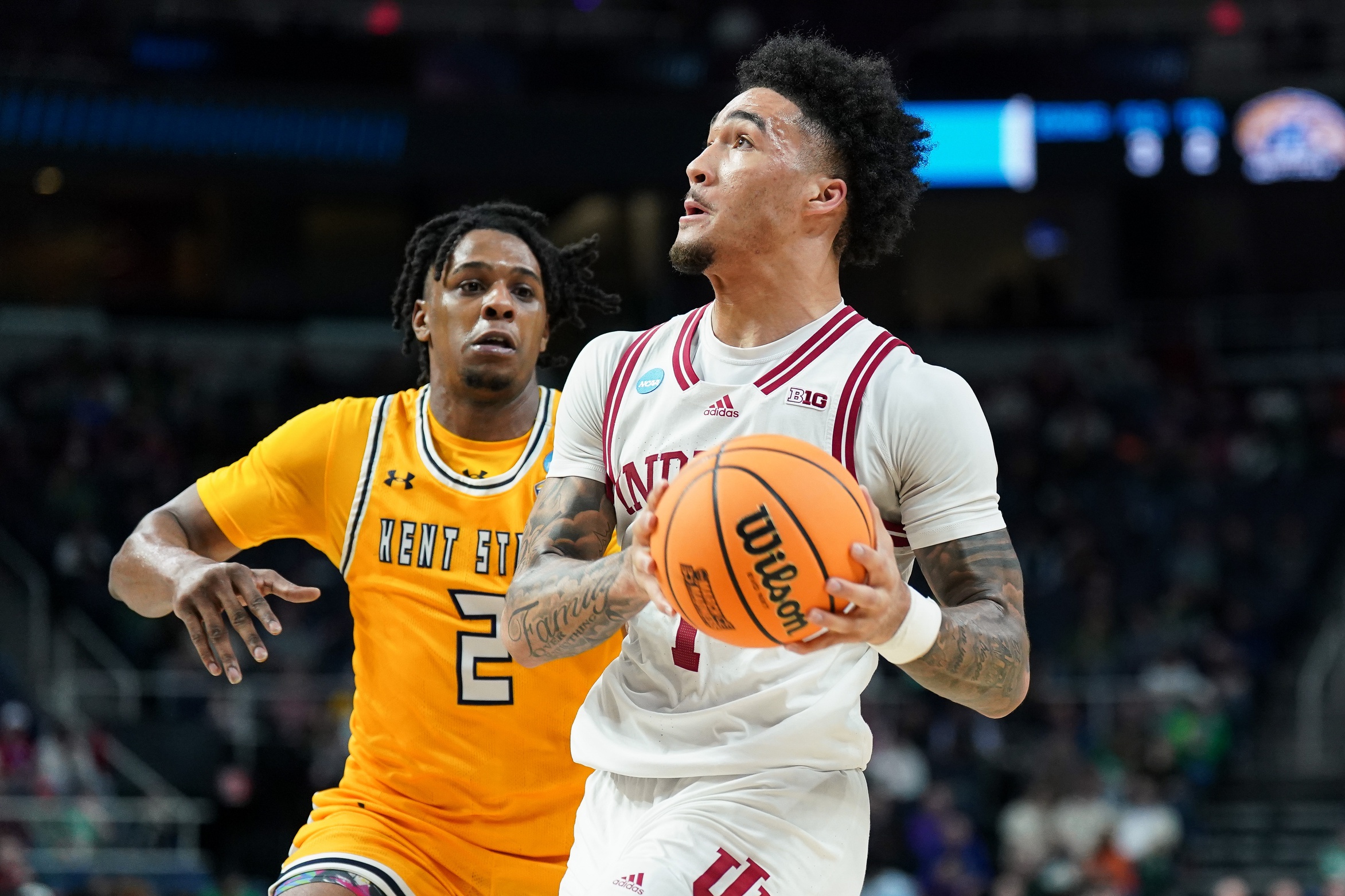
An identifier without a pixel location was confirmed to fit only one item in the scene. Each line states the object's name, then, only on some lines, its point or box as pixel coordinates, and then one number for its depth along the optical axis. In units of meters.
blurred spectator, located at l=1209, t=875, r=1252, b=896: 11.72
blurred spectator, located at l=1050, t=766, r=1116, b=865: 12.99
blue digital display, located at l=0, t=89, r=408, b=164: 16.89
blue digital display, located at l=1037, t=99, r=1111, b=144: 19.42
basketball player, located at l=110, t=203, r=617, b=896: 4.29
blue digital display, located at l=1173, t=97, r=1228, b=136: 19.47
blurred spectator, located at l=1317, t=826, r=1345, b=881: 12.93
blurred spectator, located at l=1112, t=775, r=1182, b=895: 13.02
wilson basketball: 2.83
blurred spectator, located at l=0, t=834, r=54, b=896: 9.94
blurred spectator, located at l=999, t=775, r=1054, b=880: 13.04
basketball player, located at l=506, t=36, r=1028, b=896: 3.24
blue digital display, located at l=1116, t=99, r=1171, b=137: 19.47
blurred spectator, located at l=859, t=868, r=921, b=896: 12.46
